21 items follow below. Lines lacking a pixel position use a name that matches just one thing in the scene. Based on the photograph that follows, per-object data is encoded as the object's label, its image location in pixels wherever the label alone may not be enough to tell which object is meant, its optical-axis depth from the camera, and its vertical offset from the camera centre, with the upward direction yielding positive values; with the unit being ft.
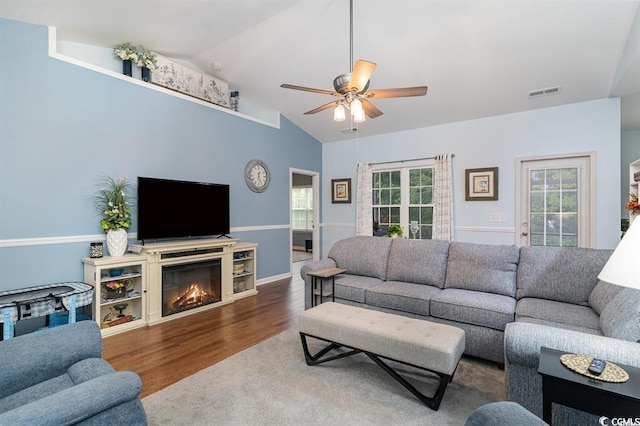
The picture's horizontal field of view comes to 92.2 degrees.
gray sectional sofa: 5.34 -2.20
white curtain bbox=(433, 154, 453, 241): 17.37 +0.73
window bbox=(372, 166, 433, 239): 18.78 +0.85
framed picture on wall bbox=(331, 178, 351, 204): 21.45 +1.57
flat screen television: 12.06 +0.16
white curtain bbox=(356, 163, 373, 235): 20.57 +0.78
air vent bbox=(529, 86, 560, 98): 13.50 +5.42
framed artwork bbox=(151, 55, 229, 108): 13.44 +6.18
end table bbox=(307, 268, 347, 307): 11.08 -2.57
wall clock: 16.96 +2.11
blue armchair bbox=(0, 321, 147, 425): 3.51 -2.35
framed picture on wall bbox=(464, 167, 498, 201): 16.24 +1.54
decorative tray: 3.99 -2.13
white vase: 11.12 -1.07
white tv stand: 11.60 -2.01
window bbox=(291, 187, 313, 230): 33.65 +0.52
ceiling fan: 7.90 +3.37
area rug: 6.23 -4.15
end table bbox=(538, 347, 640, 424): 3.74 -2.29
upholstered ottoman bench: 6.35 -2.85
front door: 14.38 +0.55
